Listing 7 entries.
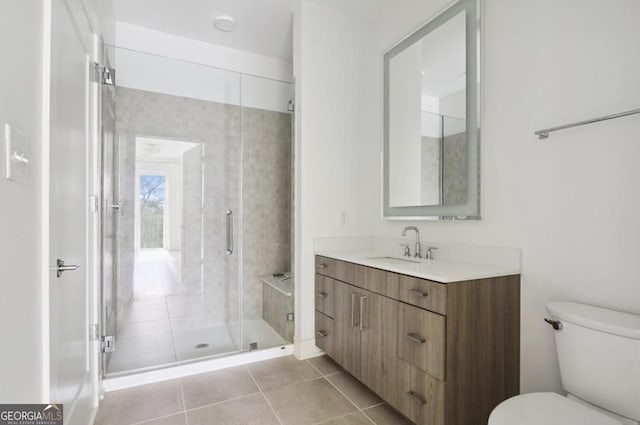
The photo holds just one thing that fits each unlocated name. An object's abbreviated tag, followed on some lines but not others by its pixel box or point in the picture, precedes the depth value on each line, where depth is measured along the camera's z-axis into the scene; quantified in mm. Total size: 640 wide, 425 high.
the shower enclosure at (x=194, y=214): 2564
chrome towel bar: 1218
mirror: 1897
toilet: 1079
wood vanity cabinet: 1429
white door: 1120
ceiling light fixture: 2736
